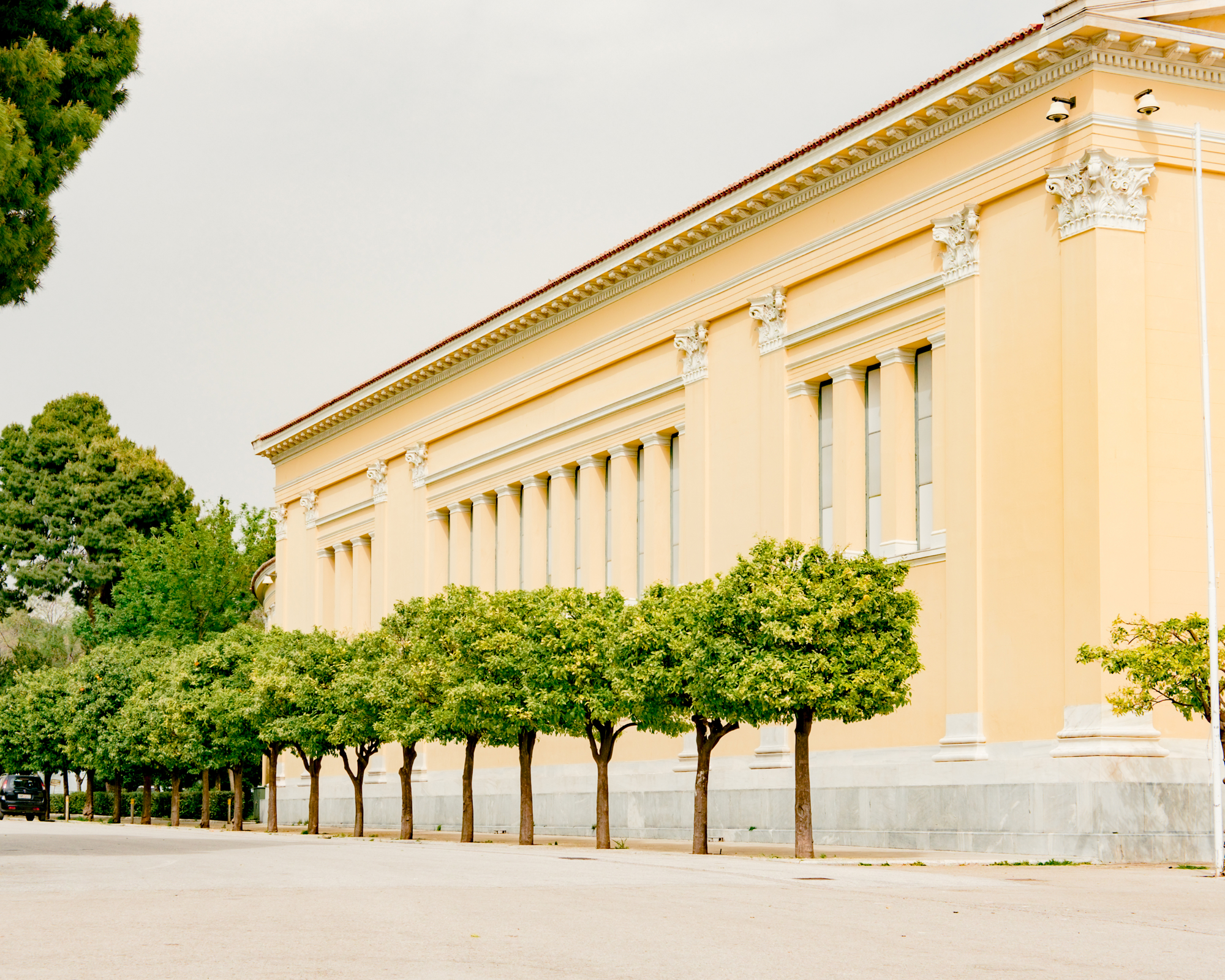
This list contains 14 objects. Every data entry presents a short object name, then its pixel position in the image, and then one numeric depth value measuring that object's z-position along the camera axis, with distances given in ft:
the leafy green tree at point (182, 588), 262.06
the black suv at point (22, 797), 247.50
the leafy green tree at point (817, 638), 91.71
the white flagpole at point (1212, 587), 71.15
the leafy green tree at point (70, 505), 288.92
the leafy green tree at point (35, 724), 238.68
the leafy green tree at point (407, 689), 133.49
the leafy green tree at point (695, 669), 95.50
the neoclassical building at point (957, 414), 98.12
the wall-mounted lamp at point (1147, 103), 98.89
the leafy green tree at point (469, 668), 123.44
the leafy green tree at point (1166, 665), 78.89
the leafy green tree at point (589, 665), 112.78
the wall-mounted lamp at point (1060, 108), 99.76
